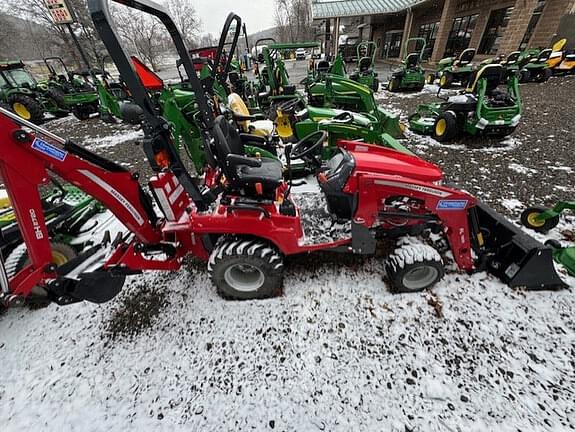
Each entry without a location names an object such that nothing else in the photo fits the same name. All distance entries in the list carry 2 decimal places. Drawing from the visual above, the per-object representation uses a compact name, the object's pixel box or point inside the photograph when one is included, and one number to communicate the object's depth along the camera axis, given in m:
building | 12.31
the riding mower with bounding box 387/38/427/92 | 10.52
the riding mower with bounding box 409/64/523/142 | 5.24
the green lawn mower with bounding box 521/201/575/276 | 2.34
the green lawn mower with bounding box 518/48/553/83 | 10.48
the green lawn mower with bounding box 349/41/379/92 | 10.32
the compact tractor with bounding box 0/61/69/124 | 9.83
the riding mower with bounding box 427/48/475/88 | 10.97
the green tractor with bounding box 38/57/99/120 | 9.73
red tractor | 1.95
